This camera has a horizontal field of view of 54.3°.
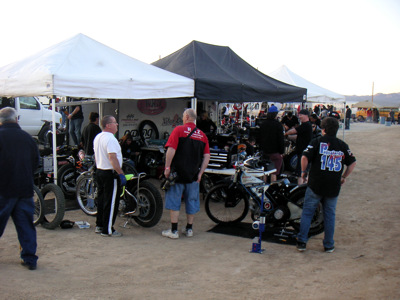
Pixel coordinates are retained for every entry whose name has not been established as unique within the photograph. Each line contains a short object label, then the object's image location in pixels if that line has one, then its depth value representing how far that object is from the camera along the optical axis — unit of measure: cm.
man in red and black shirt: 524
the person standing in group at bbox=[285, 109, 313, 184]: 812
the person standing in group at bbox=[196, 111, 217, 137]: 1005
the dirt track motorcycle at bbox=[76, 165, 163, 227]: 571
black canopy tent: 789
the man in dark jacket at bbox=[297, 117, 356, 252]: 486
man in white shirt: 528
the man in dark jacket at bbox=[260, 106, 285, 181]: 751
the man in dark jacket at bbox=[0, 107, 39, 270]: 405
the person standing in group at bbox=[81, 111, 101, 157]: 691
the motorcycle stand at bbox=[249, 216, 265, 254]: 489
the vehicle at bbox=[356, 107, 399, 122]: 5075
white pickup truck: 1406
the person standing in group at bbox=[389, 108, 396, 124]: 4636
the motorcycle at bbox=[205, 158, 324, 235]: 568
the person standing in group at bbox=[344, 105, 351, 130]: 3242
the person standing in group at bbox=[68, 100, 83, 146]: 1007
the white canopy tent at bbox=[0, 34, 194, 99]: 607
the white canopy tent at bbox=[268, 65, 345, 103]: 1541
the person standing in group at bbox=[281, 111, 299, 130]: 1236
